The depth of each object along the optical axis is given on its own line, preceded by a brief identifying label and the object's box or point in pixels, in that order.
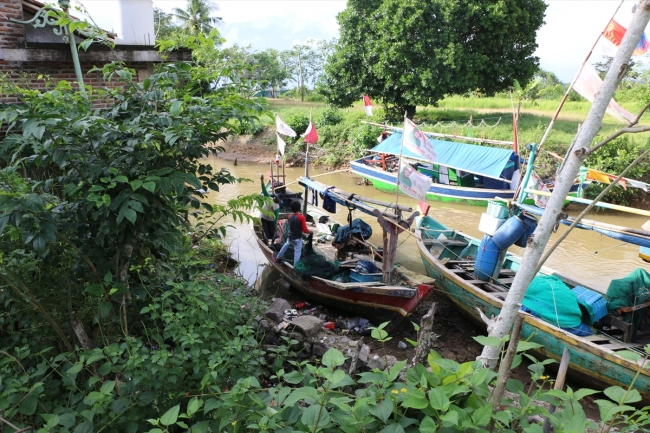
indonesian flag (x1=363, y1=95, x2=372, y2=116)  15.02
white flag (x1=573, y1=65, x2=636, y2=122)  4.32
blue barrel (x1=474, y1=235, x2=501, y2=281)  6.93
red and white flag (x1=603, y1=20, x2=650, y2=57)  4.29
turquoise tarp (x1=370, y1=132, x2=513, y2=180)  13.83
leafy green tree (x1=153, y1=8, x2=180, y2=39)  31.73
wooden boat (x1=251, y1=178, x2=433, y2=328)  6.68
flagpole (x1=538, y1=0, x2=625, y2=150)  3.83
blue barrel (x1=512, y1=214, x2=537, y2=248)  6.30
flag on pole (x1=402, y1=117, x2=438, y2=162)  7.26
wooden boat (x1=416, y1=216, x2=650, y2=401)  5.34
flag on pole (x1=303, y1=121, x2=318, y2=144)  9.69
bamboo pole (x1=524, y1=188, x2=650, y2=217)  5.48
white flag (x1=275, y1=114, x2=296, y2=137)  8.68
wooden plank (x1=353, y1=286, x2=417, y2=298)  6.60
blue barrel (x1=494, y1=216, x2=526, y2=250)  6.29
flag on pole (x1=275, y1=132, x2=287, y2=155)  9.54
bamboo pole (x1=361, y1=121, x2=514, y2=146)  14.38
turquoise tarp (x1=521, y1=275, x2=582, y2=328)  5.88
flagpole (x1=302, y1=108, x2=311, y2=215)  9.70
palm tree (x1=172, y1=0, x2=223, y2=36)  31.14
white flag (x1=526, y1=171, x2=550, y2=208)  9.48
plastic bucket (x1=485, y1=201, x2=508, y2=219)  6.74
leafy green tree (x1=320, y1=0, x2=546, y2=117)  19.80
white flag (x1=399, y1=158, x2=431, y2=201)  6.73
